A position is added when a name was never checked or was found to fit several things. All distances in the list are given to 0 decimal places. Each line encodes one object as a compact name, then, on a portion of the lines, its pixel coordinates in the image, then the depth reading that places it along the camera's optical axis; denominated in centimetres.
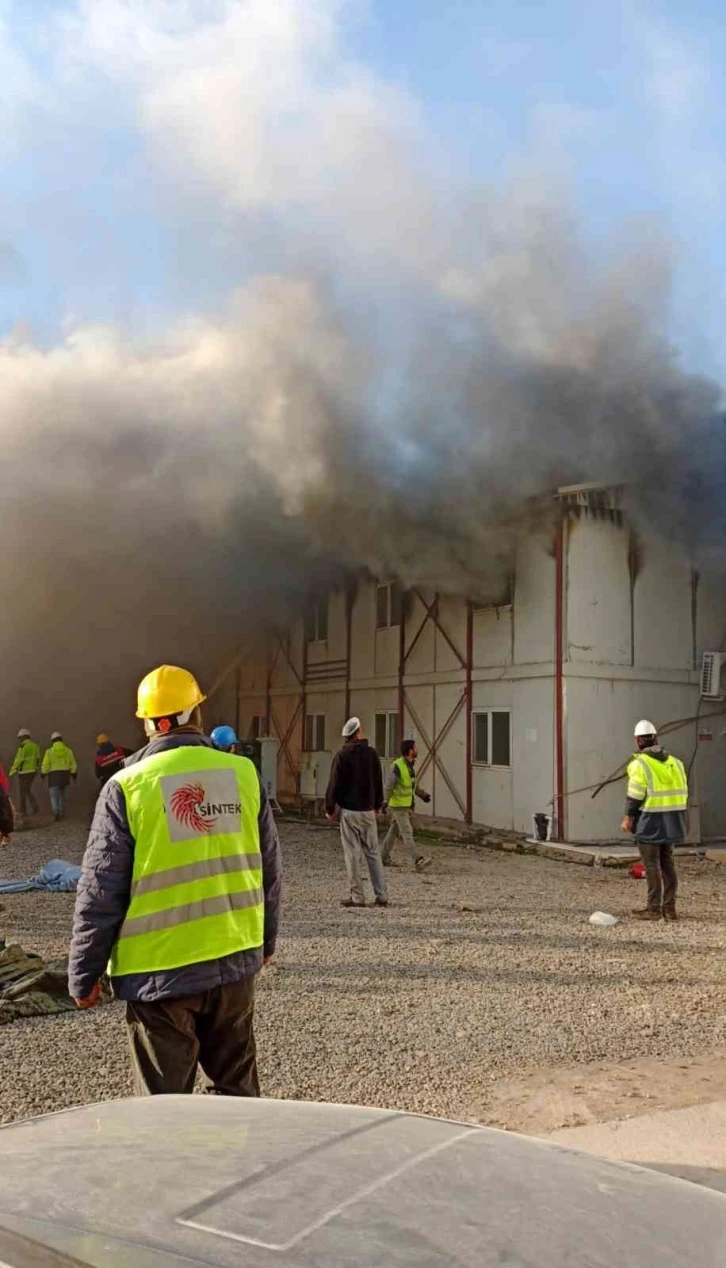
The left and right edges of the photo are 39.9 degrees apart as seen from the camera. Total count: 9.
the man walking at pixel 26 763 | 1933
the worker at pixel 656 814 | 902
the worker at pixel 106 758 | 1477
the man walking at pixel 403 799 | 1186
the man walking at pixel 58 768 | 1840
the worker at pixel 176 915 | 298
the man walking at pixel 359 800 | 957
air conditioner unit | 1625
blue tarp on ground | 1074
